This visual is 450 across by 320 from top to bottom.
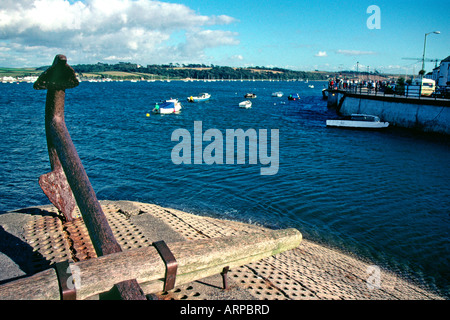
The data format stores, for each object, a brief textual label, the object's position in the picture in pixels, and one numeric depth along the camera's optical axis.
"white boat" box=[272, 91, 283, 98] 113.85
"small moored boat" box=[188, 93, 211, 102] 80.66
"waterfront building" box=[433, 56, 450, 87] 56.96
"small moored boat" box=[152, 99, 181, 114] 55.28
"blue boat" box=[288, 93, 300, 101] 94.56
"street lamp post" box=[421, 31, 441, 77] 44.80
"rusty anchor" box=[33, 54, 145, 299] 3.96
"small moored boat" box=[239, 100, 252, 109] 68.62
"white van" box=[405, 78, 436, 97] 39.69
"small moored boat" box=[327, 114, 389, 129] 37.84
